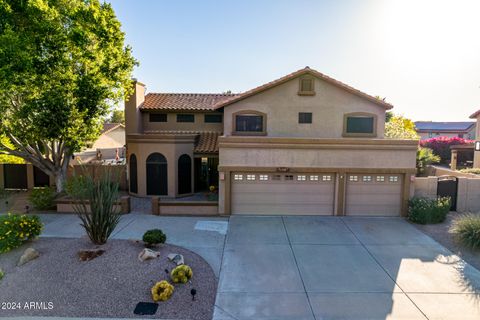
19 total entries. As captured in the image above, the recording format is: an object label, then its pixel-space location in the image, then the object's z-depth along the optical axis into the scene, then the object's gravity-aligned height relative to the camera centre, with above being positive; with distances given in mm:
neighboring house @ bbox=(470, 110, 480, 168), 26100 -62
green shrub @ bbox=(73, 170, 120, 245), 9672 -2193
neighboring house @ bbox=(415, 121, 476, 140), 61566 +4575
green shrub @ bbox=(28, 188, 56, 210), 15781 -2976
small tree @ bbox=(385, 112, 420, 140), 25291 +1516
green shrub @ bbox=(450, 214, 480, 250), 10734 -3200
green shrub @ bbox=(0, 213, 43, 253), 9867 -3053
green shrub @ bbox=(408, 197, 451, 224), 13938 -3030
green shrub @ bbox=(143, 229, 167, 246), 10123 -3257
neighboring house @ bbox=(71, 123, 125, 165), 38775 +165
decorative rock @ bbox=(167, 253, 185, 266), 9133 -3642
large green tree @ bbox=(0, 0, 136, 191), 12609 +3750
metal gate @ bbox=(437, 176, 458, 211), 15609 -2083
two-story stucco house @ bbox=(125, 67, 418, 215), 14906 -148
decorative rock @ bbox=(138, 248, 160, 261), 9138 -3517
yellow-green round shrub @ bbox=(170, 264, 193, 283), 8047 -3637
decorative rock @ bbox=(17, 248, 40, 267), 9004 -3573
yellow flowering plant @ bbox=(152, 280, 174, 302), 7348 -3762
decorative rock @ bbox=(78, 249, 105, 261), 9000 -3486
